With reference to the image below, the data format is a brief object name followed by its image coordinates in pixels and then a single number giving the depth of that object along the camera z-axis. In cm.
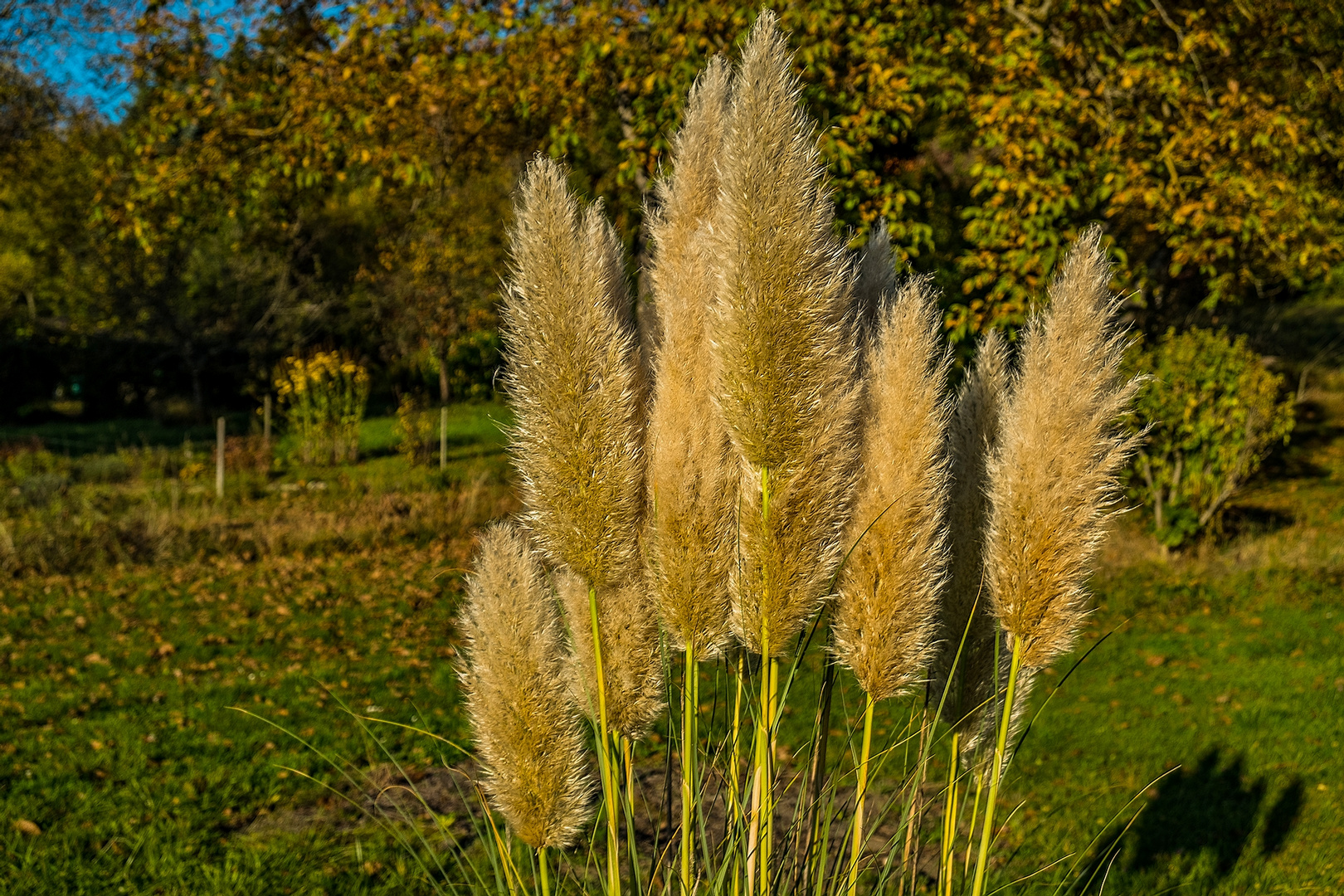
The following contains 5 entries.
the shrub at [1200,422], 966
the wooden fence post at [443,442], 1483
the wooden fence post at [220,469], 1259
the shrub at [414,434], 1548
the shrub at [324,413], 1565
